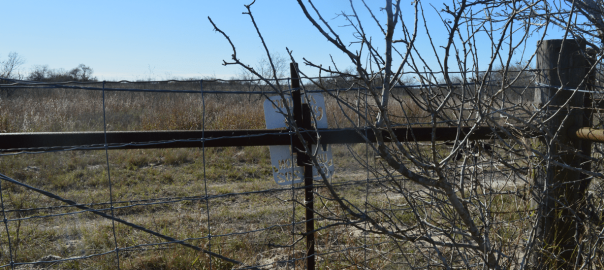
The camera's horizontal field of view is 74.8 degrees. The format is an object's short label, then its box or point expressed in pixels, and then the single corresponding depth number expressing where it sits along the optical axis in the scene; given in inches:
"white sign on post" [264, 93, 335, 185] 95.0
